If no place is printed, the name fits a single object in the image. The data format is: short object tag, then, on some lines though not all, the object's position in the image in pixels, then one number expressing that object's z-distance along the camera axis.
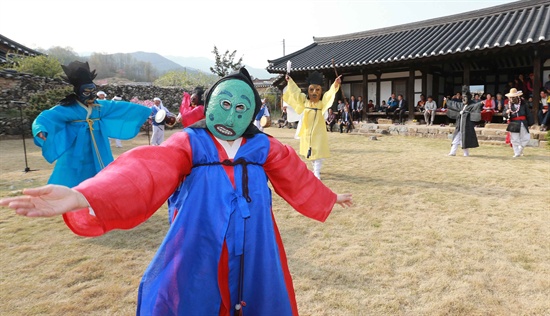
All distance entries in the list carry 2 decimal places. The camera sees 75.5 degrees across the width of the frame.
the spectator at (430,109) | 13.98
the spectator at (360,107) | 16.12
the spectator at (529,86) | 13.29
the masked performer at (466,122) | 9.29
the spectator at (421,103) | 14.63
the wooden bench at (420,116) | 13.23
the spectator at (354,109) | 16.47
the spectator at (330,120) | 16.81
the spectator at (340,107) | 16.81
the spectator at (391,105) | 15.20
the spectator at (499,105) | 12.93
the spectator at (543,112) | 11.13
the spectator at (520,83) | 13.57
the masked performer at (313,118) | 6.62
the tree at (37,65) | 17.31
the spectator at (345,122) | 16.06
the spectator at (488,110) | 12.84
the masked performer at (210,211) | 1.64
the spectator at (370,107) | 16.23
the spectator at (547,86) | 12.14
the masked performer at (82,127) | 4.32
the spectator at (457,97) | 13.67
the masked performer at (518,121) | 9.34
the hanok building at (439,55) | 11.40
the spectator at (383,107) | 15.59
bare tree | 26.69
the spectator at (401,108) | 14.89
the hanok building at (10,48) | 18.96
